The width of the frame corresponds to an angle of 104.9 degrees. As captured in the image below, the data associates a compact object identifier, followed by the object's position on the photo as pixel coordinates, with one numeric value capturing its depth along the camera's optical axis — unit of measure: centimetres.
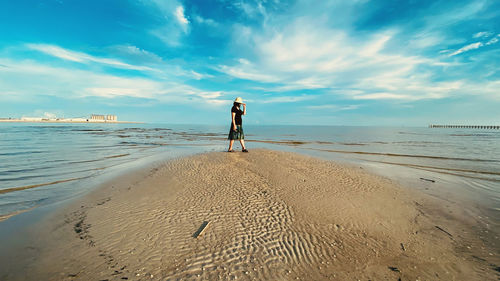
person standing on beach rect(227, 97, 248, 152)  1092
